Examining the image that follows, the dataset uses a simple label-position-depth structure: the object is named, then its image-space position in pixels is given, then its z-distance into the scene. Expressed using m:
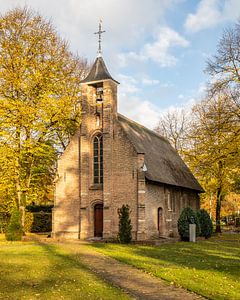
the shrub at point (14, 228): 26.77
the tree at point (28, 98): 27.83
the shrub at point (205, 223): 33.25
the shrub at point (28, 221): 35.06
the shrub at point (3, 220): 35.67
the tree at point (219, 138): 25.25
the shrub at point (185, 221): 30.34
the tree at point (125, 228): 26.45
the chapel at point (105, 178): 28.58
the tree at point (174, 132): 52.19
